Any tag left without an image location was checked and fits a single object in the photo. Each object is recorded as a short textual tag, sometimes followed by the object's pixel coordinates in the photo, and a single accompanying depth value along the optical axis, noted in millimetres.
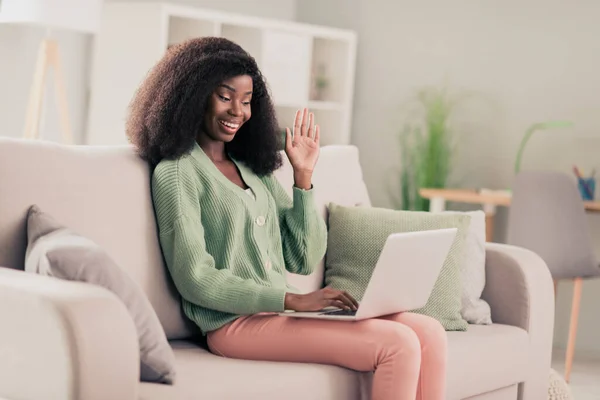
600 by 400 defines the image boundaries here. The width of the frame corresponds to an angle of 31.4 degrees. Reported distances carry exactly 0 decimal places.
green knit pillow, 2953
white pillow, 3051
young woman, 2383
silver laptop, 2279
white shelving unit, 5059
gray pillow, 2010
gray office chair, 4371
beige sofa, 1843
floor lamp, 3963
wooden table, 4918
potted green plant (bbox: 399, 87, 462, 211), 5527
